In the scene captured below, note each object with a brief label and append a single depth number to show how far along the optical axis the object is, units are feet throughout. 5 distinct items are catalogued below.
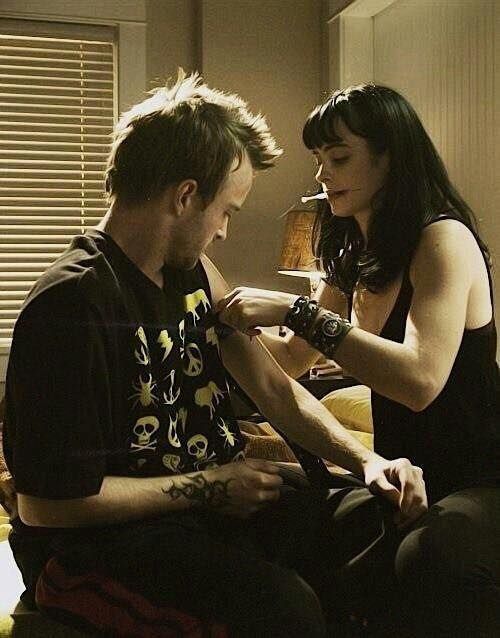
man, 3.79
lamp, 11.91
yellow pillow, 8.75
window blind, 13.33
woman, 4.43
